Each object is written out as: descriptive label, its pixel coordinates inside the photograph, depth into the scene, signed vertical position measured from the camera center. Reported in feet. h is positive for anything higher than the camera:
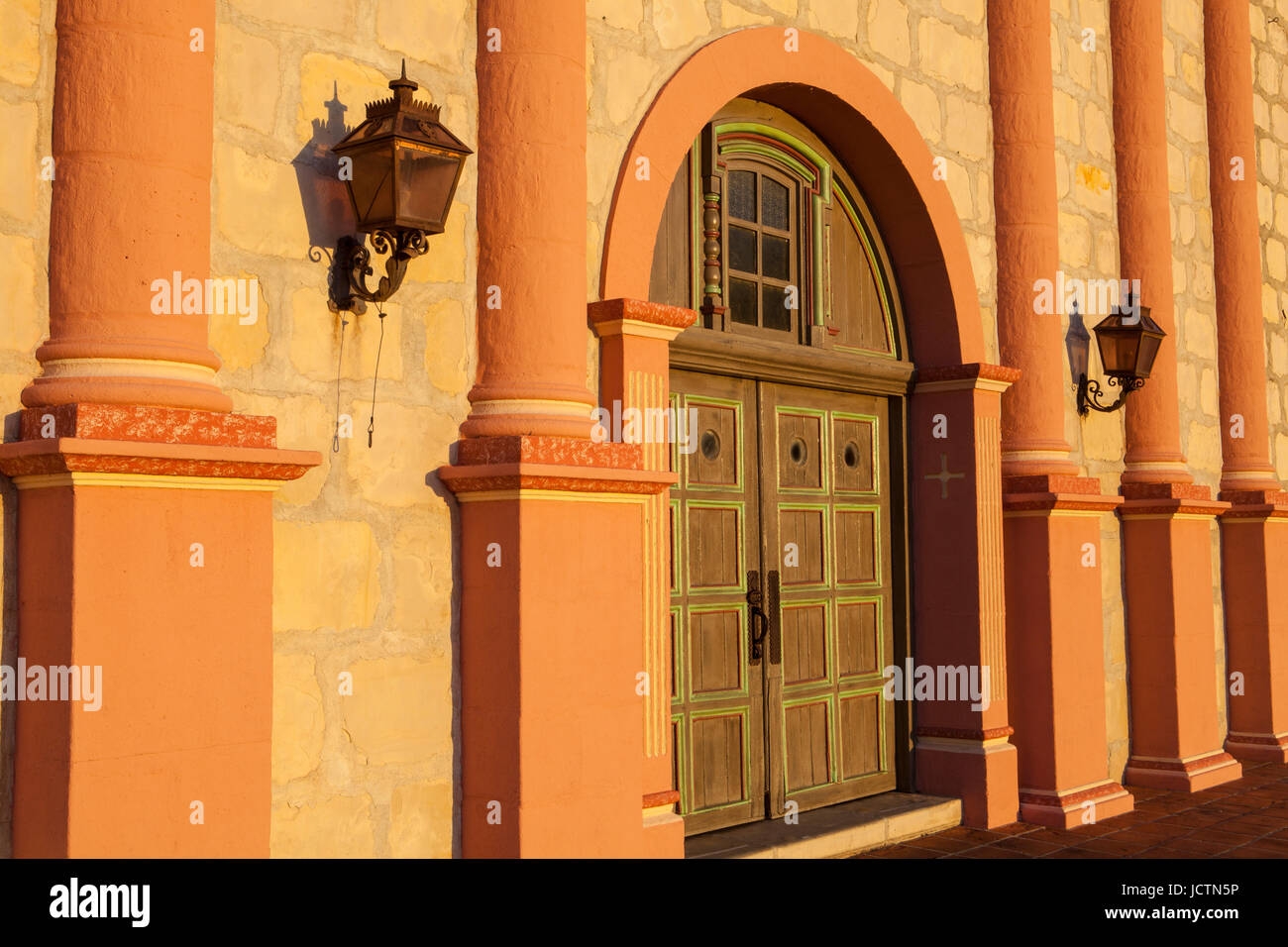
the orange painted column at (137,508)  10.78 +0.51
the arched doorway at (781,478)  18.69 +1.30
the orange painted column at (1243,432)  29.53 +2.93
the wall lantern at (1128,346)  24.45 +4.07
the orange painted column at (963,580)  21.65 -0.42
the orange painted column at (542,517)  14.10 +0.51
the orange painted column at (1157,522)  25.81 +0.68
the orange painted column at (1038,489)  22.58 +1.20
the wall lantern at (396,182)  12.88 +3.93
